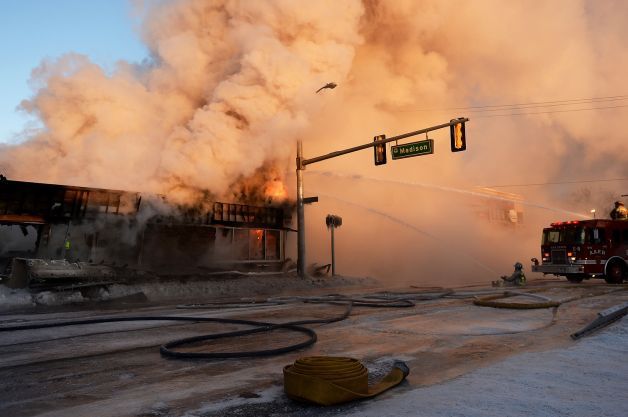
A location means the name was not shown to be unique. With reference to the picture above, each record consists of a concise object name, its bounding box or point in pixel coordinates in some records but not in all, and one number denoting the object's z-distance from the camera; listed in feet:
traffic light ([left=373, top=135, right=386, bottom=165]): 55.21
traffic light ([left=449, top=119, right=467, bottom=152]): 49.80
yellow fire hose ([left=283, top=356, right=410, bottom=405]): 10.63
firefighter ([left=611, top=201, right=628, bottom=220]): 70.85
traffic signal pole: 61.98
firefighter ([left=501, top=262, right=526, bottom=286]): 52.31
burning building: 49.73
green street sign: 51.67
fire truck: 57.47
